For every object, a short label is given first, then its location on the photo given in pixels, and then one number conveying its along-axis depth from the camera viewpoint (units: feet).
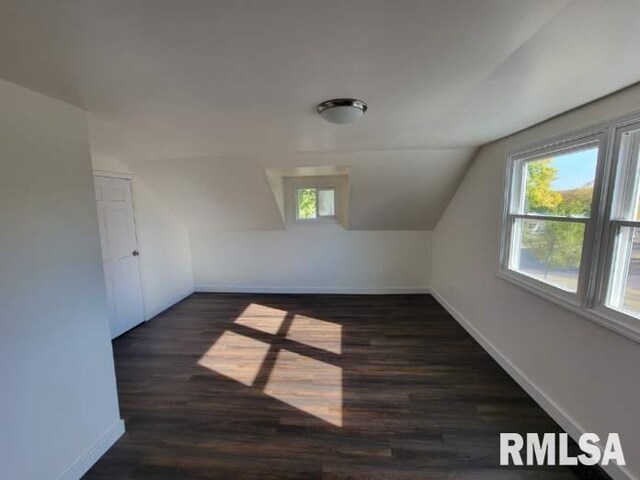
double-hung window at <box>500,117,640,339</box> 5.24
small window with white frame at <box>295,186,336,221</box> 15.35
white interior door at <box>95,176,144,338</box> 10.41
